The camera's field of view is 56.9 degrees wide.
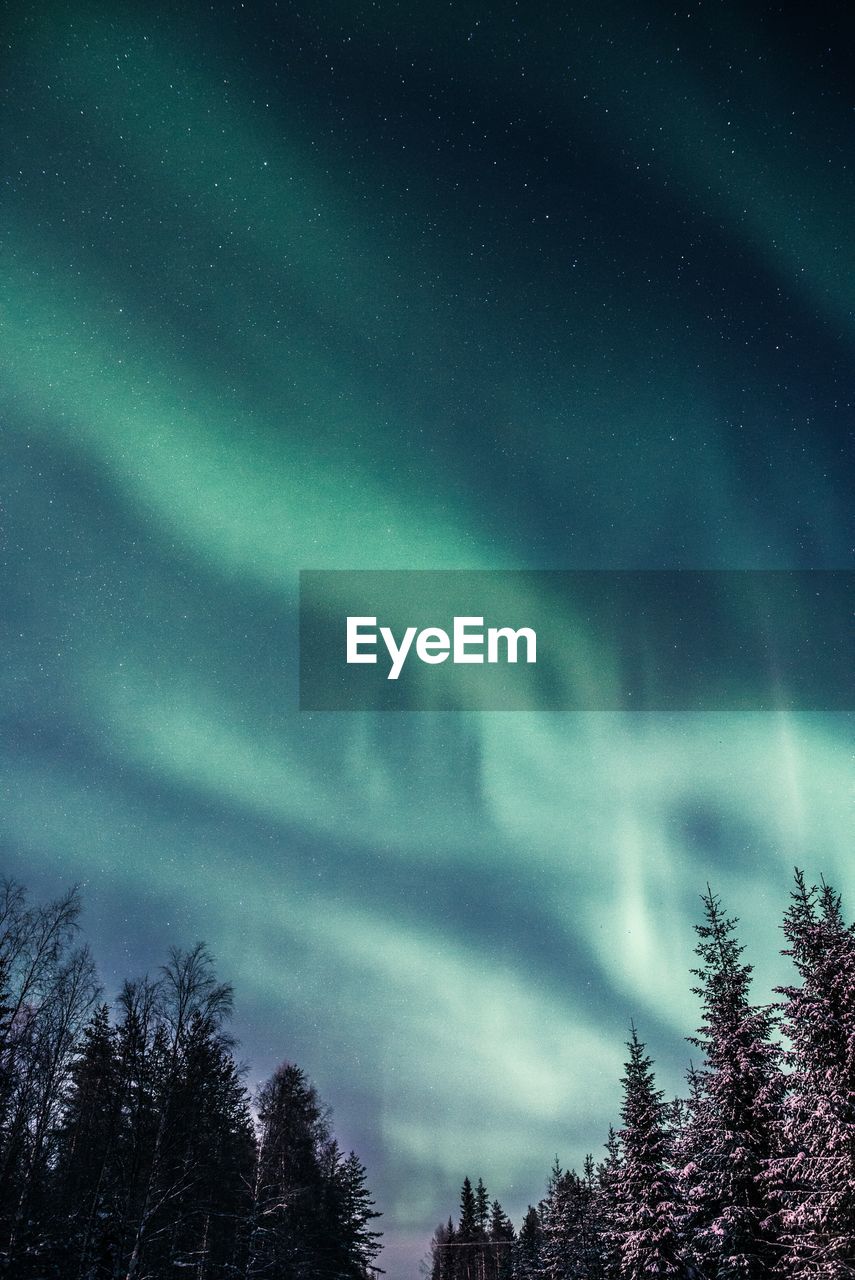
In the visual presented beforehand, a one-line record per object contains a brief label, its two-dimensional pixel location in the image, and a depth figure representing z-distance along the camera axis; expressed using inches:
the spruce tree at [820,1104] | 778.2
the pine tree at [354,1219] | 1761.8
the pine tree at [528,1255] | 2141.0
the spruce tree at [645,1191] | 1066.7
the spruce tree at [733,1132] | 903.7
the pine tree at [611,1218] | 1139.5
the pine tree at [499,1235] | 3639.8
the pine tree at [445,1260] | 3858.3
